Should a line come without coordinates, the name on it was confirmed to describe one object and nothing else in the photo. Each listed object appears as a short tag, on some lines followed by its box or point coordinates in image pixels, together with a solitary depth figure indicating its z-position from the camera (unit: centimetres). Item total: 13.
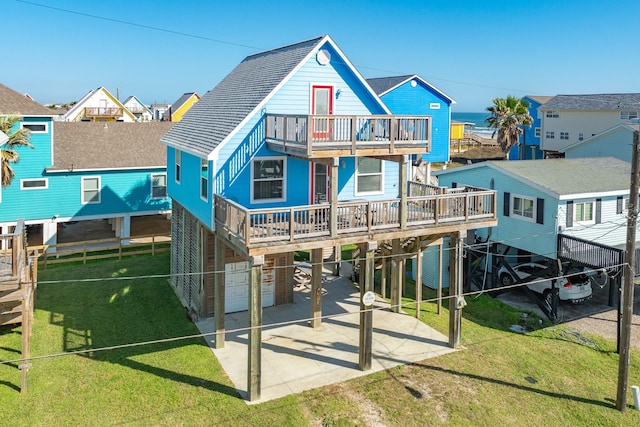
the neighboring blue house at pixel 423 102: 3055
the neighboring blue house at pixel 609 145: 3406
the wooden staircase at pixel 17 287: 1341
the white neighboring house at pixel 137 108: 6819
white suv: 2036
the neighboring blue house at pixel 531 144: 5375
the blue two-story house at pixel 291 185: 1416
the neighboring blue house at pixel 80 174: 2534
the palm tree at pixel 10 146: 2248
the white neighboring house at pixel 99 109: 5184
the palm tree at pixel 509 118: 4325
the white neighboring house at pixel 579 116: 4266
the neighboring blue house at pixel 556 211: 1986
